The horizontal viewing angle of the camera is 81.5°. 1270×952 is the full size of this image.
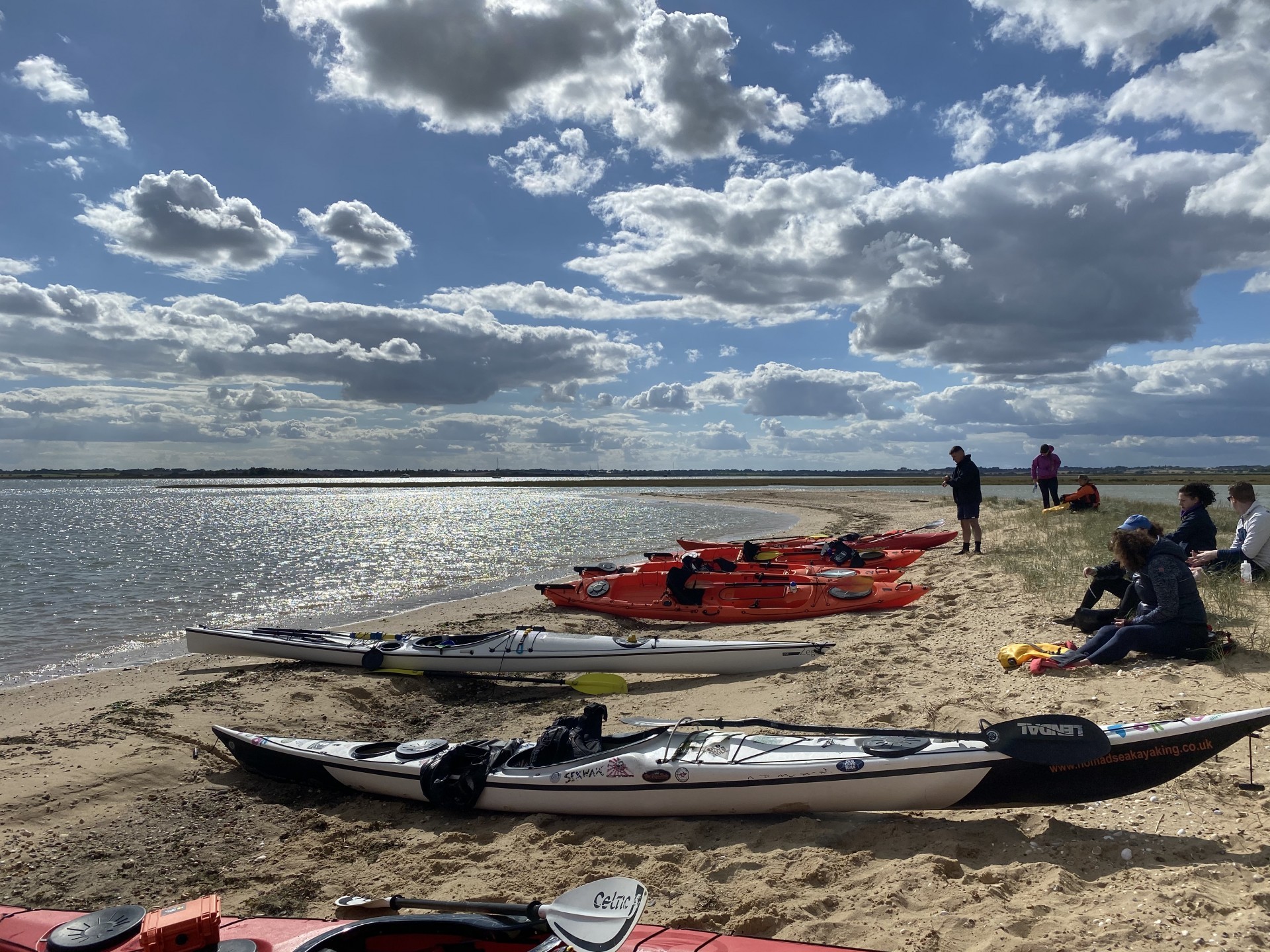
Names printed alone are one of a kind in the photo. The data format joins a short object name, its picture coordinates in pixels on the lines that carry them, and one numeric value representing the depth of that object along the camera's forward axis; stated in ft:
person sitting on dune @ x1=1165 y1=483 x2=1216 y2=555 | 24.07
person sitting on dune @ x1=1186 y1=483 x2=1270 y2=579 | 23.25
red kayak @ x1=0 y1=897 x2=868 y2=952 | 8.61
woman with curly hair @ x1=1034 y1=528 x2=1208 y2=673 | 17.26
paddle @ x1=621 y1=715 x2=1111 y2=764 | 11.48
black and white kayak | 11.56
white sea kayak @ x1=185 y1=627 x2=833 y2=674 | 24.59
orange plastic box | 8.50
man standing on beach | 40.52
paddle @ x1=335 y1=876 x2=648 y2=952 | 7.81
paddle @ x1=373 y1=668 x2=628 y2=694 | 23.84
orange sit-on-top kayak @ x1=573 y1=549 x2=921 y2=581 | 36.05
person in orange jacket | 53.21
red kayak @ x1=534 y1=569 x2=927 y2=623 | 33.53
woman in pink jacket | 54.03
